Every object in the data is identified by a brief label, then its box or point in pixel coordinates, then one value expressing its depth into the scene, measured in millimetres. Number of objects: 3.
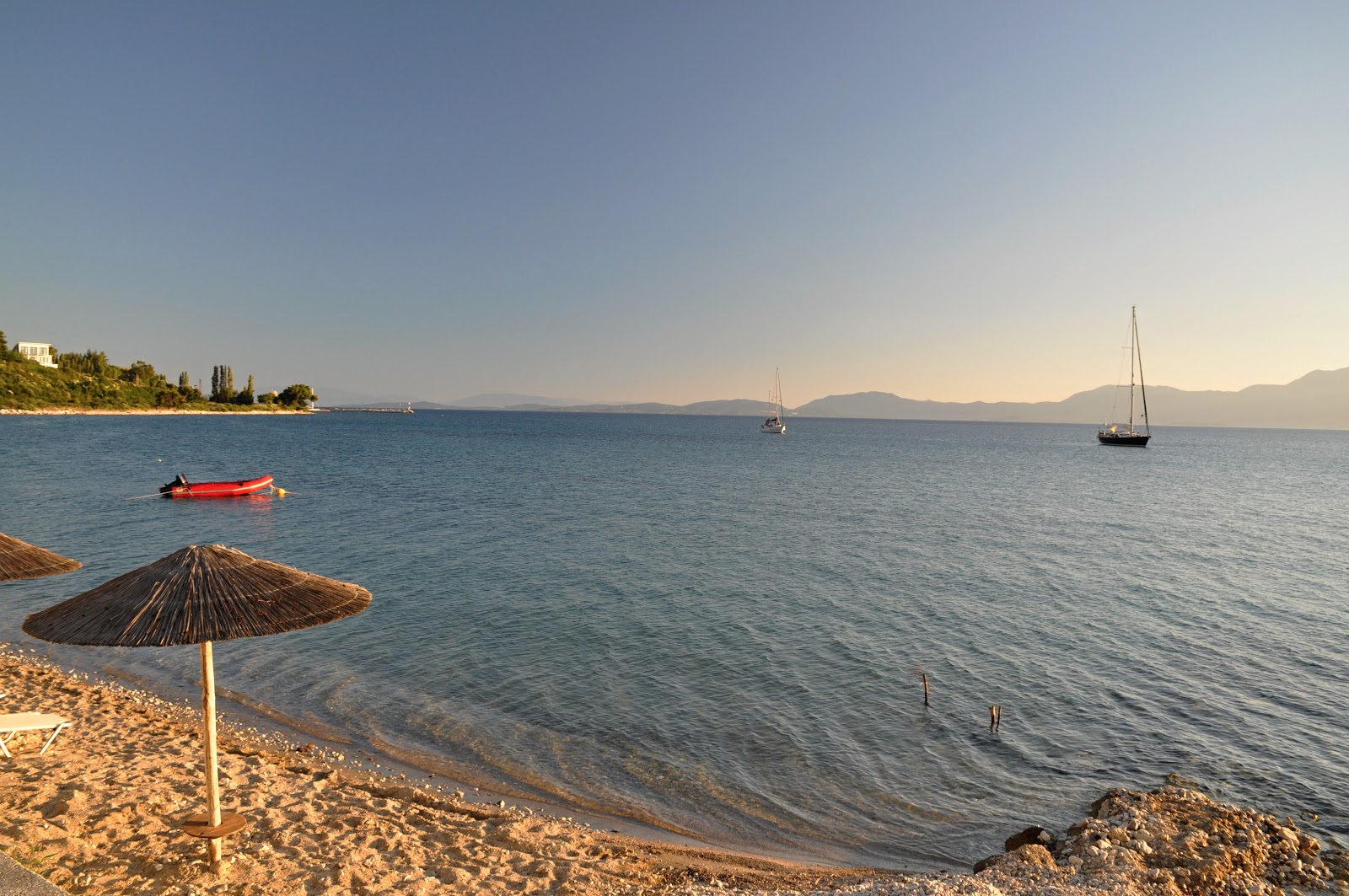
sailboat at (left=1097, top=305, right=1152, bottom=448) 117312
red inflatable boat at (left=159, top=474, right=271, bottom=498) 41719
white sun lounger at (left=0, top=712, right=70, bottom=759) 9641
